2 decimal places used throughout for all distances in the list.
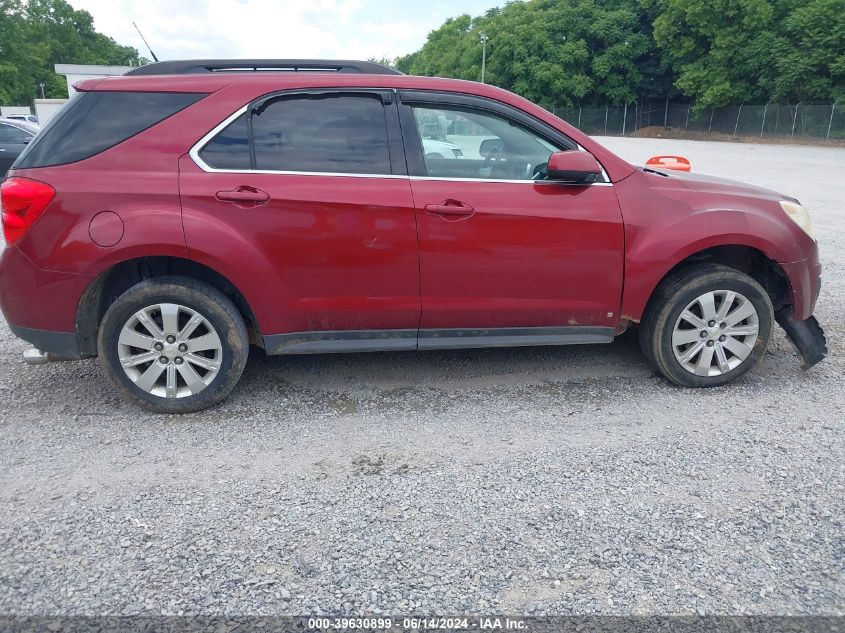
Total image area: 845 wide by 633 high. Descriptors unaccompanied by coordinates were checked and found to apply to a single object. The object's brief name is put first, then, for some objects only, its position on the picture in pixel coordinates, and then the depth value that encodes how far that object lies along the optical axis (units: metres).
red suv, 3.56
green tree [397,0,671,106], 54.94
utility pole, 55.16
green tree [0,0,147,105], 69.00
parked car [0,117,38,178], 13.03
